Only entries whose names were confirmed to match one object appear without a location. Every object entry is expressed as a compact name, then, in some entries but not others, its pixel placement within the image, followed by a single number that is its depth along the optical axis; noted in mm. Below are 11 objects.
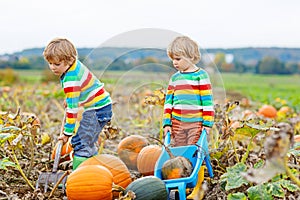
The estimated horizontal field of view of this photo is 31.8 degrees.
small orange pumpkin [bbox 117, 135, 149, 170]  3848
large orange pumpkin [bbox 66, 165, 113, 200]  2992
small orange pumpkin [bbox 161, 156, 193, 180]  3121
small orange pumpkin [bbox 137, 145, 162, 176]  3494
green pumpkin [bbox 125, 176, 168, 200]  2922
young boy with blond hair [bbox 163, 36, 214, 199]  3367
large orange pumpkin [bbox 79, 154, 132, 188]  3232
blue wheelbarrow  3010
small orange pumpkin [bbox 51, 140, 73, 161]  3908
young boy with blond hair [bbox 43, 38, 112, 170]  3426
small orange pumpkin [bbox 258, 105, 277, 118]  6880
